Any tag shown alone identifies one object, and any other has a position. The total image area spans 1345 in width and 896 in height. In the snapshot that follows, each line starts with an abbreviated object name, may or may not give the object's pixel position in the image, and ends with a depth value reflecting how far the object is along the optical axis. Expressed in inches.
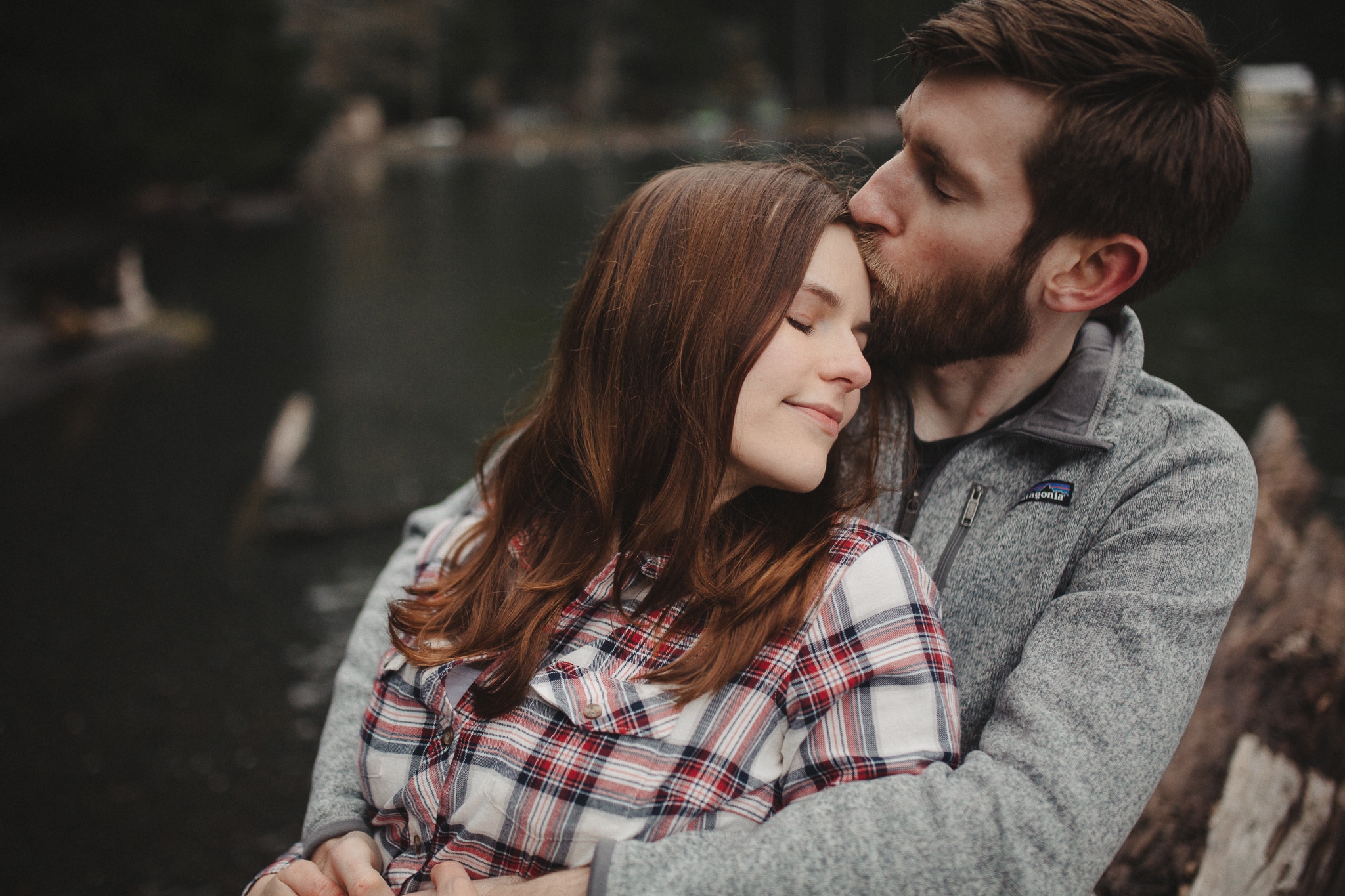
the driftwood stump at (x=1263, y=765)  89.7
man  52.5
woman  56.7
